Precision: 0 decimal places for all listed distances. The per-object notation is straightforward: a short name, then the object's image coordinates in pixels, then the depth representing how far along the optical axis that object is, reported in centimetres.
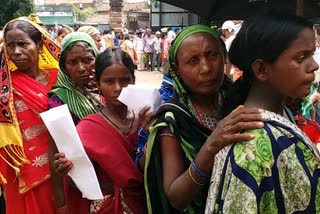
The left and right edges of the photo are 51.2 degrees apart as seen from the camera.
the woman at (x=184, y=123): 138
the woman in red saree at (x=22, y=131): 221
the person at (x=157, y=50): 1557
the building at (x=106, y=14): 2195
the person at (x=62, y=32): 562
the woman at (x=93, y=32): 528
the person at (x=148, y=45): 1568
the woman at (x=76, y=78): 209
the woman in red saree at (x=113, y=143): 168
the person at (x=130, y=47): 1423
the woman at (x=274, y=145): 101
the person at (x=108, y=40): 1316
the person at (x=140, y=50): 1642
